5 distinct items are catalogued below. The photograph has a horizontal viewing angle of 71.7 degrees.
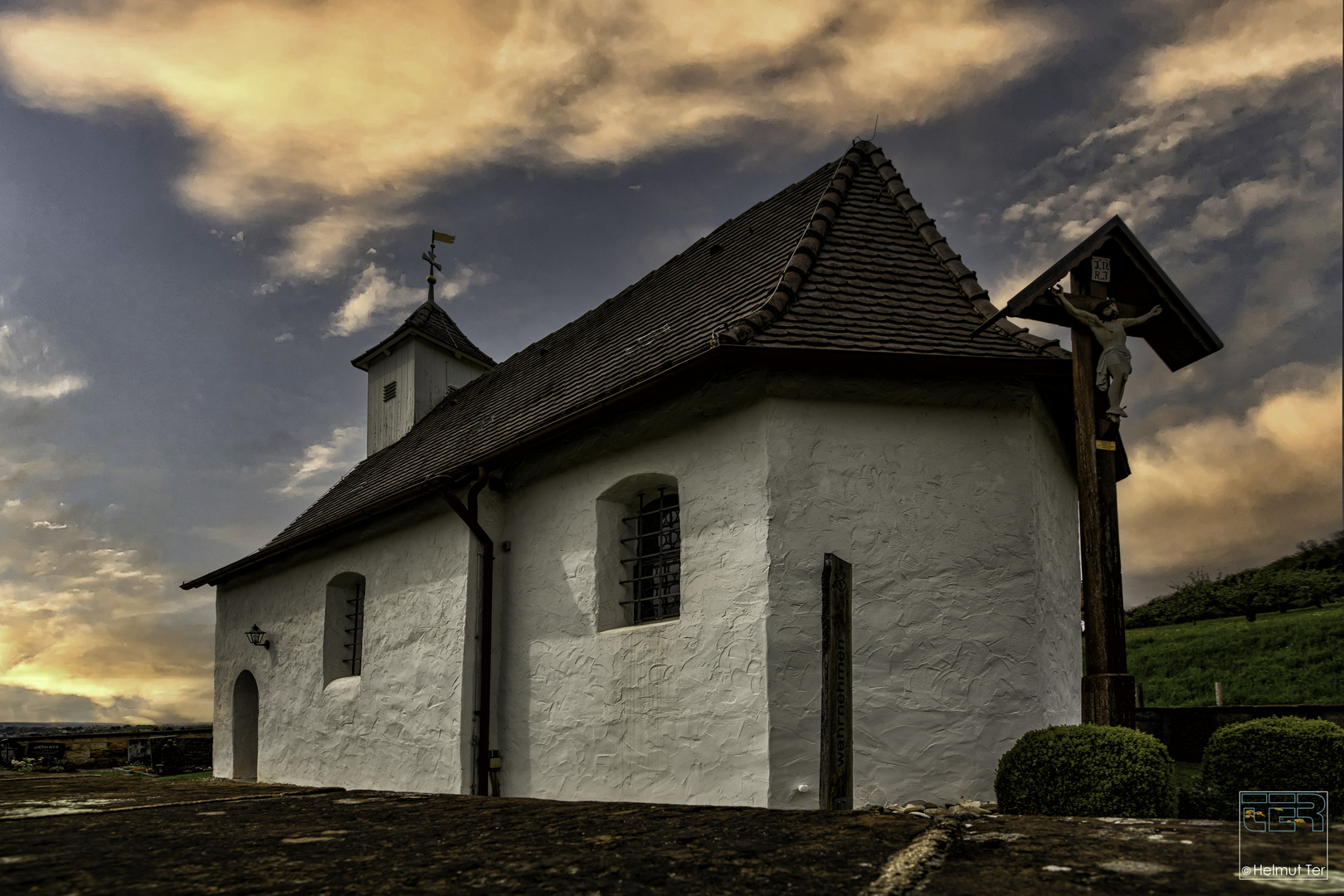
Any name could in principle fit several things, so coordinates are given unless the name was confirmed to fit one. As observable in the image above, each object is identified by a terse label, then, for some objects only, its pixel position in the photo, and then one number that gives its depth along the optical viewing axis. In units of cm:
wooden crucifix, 672
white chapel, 737
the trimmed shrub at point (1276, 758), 673
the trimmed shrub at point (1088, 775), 566
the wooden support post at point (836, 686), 548
